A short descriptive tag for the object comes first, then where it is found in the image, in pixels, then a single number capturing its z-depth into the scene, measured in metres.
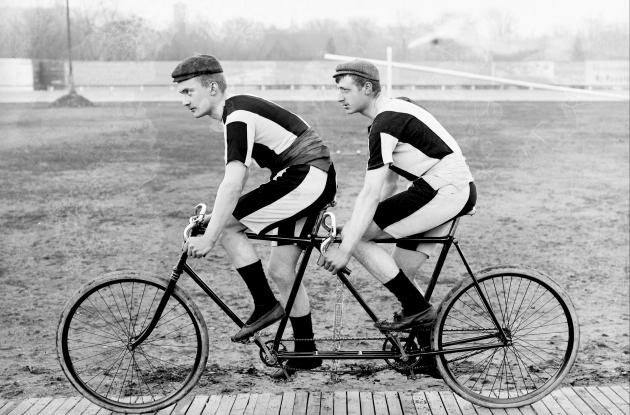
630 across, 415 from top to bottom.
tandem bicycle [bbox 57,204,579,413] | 3.72
